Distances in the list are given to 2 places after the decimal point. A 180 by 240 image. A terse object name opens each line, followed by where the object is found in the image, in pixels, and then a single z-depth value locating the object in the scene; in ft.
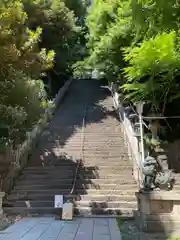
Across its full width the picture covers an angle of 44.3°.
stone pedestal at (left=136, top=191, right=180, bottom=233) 16.43
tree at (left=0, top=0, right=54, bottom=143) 18.53
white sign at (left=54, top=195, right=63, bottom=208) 20.45
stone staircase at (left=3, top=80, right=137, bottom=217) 21.59
